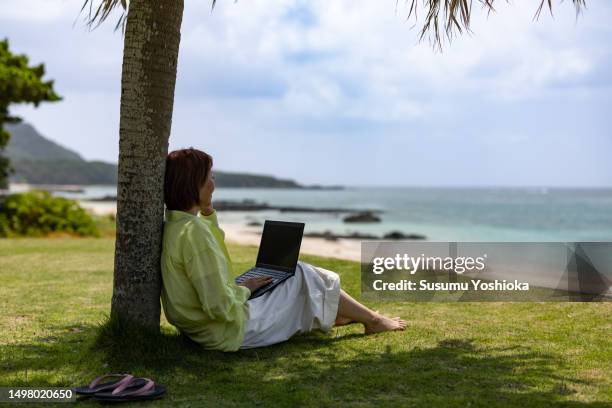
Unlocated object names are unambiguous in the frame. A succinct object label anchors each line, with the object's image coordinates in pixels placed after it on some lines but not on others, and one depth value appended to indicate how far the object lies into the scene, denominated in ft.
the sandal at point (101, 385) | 12.94
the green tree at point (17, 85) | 56.80
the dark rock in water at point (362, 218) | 161.58
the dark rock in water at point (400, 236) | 119.68
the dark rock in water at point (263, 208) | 191.01
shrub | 57.98
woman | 14.56
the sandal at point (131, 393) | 12.62
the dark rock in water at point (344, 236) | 92.24
